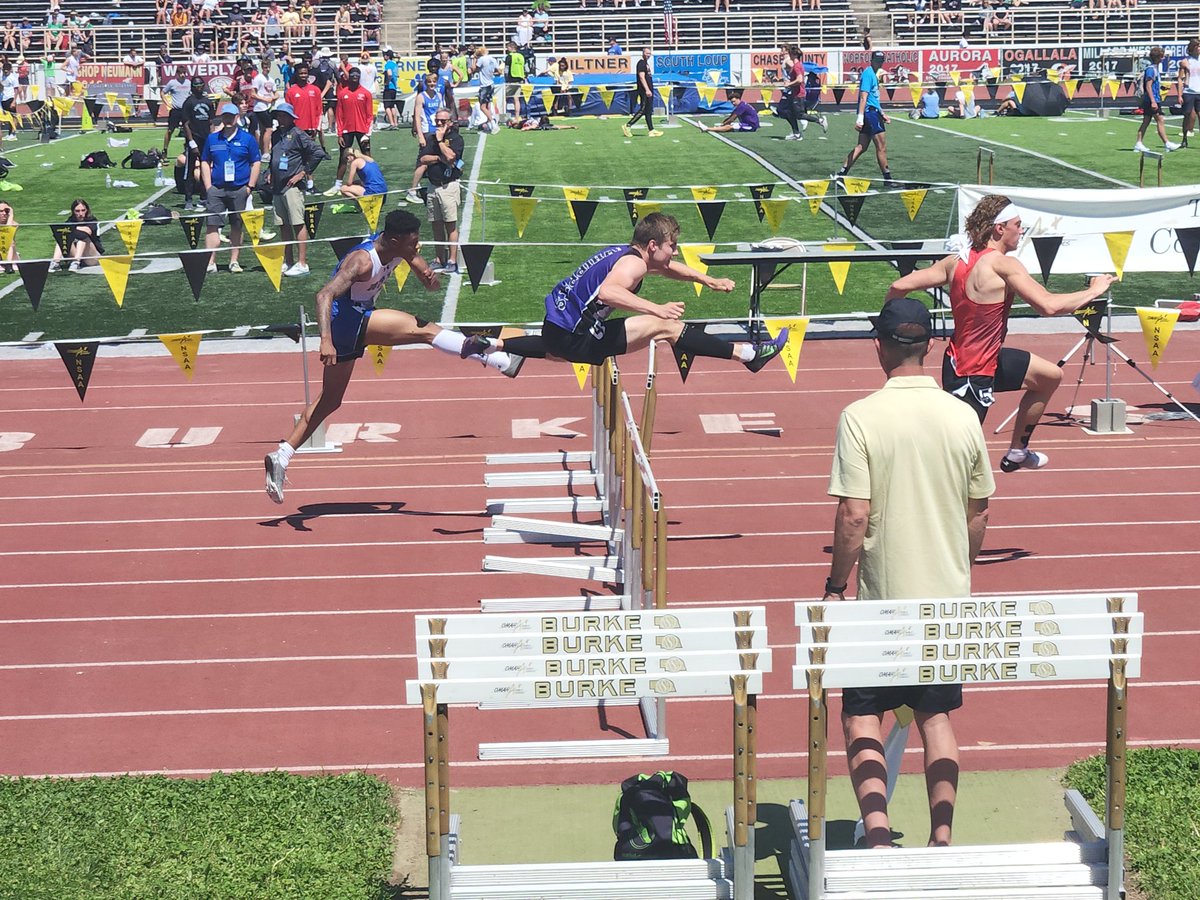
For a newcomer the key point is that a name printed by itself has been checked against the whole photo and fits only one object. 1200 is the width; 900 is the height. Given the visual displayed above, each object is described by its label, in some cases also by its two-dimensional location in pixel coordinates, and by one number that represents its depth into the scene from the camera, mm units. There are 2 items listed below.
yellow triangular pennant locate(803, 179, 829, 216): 22438
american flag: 53875
